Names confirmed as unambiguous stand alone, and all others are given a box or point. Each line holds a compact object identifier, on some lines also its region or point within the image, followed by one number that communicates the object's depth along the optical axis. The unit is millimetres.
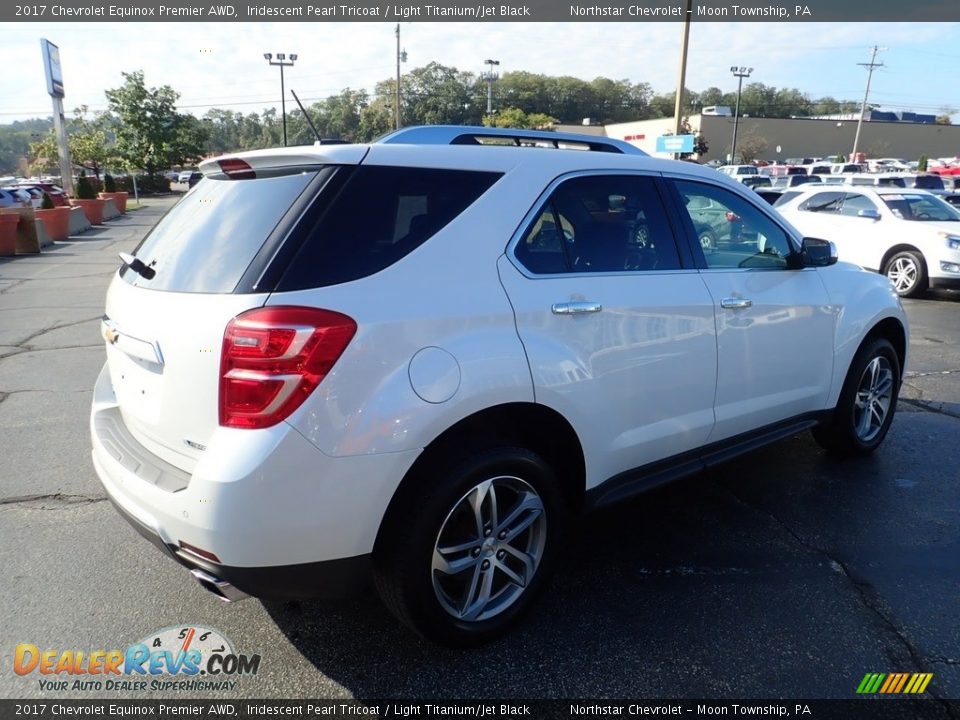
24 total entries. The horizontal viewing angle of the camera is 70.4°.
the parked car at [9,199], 24789
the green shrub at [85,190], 26578
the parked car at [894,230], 10727
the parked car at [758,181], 30459
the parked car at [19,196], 24984
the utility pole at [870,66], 75594
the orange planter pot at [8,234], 15898
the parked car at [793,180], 29570
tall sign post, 25203
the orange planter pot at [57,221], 19328
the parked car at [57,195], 27889
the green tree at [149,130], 51281
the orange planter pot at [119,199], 30047
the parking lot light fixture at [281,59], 37706
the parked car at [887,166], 49569
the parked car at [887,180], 20500
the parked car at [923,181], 20778
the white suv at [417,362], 2107
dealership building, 83938
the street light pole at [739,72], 67250
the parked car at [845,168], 42231
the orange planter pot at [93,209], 25075
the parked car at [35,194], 29266
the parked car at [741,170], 40369
